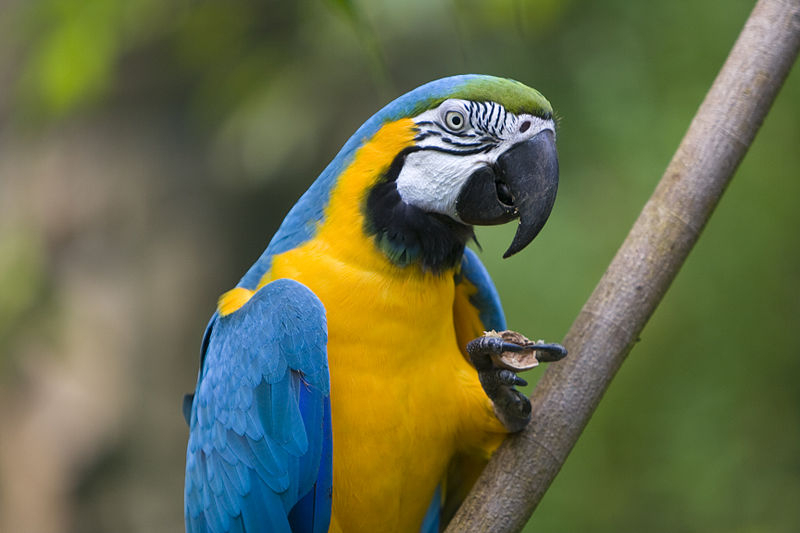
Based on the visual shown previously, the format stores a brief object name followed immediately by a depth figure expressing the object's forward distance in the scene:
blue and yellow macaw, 3.42
